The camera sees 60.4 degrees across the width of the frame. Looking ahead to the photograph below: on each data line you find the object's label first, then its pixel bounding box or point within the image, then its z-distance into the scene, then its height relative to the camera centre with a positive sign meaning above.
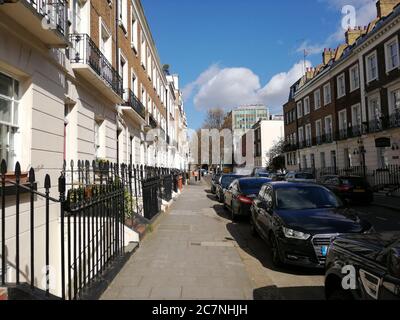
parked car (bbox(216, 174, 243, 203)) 18.73 -0.60
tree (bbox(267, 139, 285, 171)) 53.12 +2.32
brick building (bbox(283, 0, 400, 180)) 24.78 +6.21
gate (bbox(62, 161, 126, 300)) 4.31 -0.60
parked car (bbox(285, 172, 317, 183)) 26.38 -0.36
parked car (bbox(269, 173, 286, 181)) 31.00 -0.47
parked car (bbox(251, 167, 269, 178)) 35.22 -0.18
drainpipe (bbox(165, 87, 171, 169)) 38.66 +7.94
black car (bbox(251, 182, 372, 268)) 5.80 -0.93
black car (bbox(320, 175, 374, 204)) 17.78 -0.98
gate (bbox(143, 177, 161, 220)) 9.97 -0.73
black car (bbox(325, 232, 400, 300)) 2.59 -0.84
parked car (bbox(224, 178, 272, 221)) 11.61 -0.77
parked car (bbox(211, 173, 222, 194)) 25.96 -1.11
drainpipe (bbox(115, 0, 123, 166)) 14.97 +5.98
